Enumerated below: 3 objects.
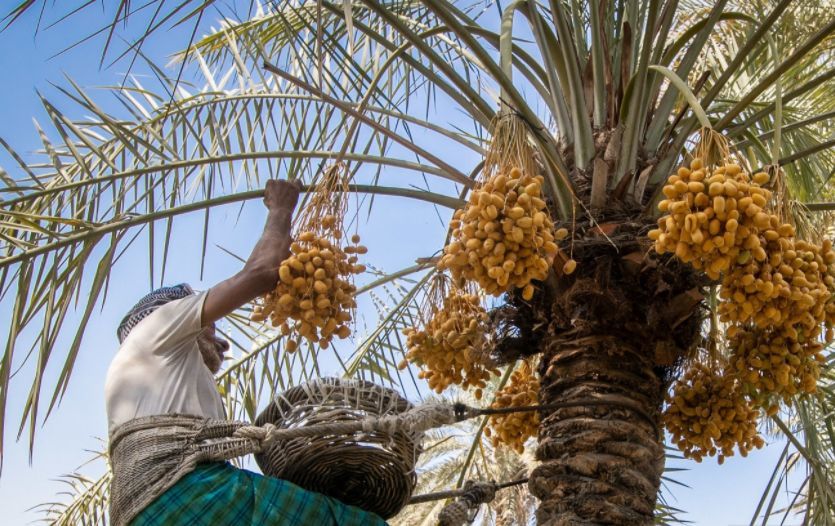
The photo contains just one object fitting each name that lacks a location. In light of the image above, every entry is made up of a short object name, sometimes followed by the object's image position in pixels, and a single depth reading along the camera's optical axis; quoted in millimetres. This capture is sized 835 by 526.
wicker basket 2682
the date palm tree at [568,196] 2910
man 2543
